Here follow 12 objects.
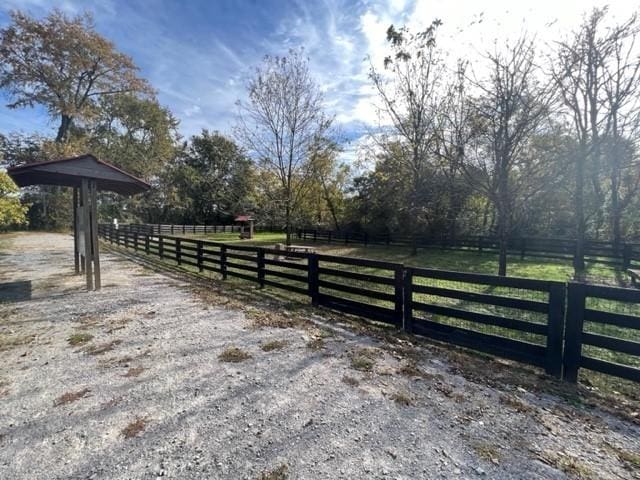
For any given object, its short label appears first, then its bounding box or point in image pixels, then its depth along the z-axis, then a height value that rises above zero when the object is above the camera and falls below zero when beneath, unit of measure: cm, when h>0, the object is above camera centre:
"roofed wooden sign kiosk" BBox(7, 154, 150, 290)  637 +92
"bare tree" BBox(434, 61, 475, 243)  905 +301
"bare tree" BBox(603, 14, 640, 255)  855 +344
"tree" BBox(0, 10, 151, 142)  1742 +953
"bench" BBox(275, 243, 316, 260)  1268 -115
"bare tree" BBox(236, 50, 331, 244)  1151 +372
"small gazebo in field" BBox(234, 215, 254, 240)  2841 -101
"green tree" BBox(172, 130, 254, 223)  3812 +668
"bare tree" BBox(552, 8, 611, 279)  830 +409
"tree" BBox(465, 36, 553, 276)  770 +258
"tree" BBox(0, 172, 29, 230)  1068 +47
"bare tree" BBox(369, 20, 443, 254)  1233 +505
